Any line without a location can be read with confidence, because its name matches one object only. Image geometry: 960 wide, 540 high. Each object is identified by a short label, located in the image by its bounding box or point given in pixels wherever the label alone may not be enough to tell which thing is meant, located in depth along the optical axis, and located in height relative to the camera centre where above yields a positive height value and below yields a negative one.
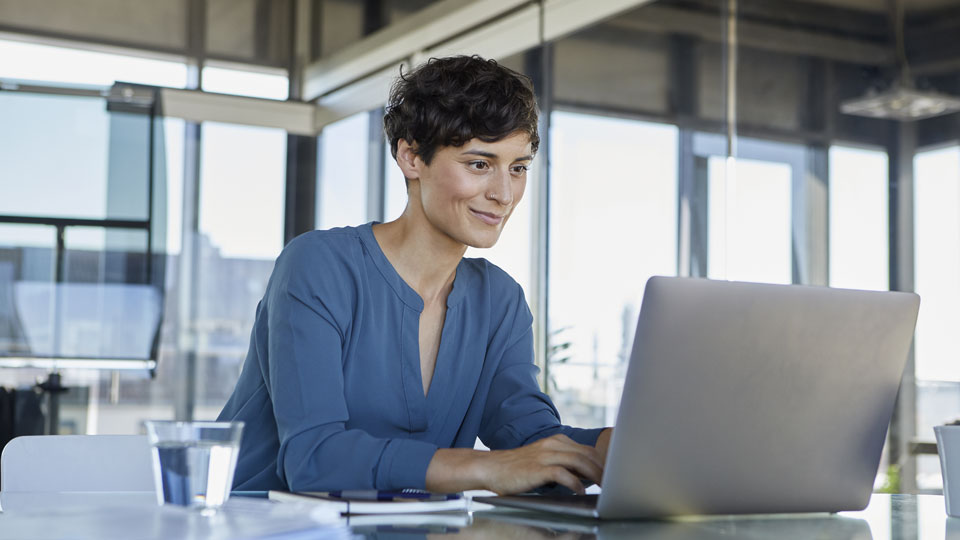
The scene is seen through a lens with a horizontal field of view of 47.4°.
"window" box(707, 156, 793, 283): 3.18 +0.33
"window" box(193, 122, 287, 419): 4.79 +0.36
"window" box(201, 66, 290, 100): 4.86 +1.08
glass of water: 0.78 -0.10
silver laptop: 0.91 -0.06
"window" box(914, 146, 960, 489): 2.79 +0.11
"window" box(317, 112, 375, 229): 5.01 +0.70
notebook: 0.92 -0.15
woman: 1.33 +0.02
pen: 0.96 -0.15
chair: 1.42 -0.20
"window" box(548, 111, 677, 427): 3.57 +0.29
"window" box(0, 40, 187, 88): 4.43 +1.05
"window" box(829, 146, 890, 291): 2.95 +0.31
